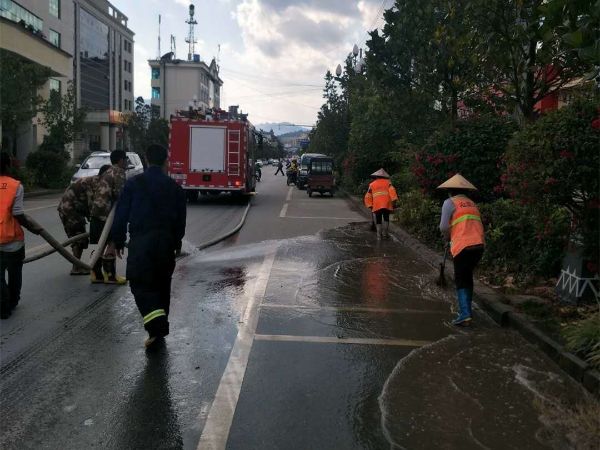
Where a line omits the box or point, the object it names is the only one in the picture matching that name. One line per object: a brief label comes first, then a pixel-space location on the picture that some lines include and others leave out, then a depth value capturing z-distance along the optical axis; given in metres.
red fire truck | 20.69
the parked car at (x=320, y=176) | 28.36
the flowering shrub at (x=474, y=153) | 10.93
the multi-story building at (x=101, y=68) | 64.38
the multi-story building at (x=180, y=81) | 104.62
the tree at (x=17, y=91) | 22.17
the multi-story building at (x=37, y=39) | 28.16
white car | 22.41
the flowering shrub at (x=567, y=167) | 5.87
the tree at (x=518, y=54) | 9.10
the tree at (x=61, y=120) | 27.12
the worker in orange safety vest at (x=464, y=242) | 6.27
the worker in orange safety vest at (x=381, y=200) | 13.28
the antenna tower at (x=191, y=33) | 84.49
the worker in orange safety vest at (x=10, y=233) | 5.99
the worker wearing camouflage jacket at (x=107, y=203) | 7.79
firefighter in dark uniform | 5.25
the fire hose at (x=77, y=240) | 7.06
